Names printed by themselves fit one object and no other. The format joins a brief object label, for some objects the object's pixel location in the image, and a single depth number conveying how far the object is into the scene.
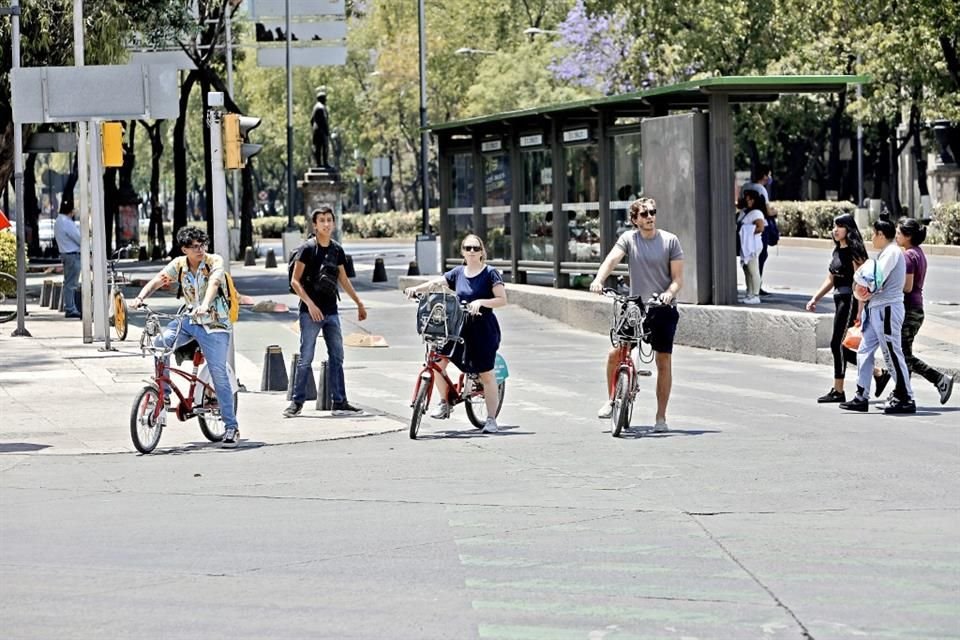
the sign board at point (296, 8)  49.66
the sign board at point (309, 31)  50.18
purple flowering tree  61.44
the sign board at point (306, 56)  49.41
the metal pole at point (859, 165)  60.91
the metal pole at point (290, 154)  54.03
